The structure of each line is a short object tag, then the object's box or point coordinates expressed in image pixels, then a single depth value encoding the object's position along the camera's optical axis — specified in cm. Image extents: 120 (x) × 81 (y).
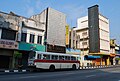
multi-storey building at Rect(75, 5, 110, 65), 2891
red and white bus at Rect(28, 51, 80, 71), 1229
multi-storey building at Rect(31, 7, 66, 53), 1912
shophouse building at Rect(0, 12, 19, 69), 1488
